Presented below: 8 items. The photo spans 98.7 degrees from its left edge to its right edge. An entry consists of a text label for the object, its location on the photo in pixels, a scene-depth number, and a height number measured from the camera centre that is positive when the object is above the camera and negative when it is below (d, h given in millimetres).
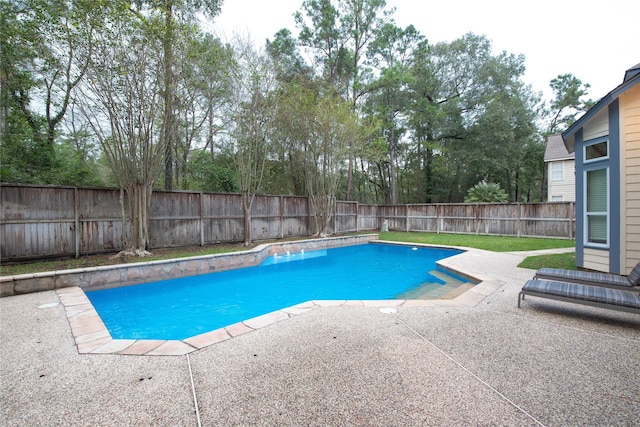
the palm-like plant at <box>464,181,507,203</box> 13789 +631
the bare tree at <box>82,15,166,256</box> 5883 +2377
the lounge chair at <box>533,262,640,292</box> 3408 -1009
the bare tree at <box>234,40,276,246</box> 8438 +3339
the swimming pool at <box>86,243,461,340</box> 3957 -1608
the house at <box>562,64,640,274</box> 4621 +422
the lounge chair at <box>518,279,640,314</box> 2840 -1007
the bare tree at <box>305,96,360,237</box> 10492 +2440
